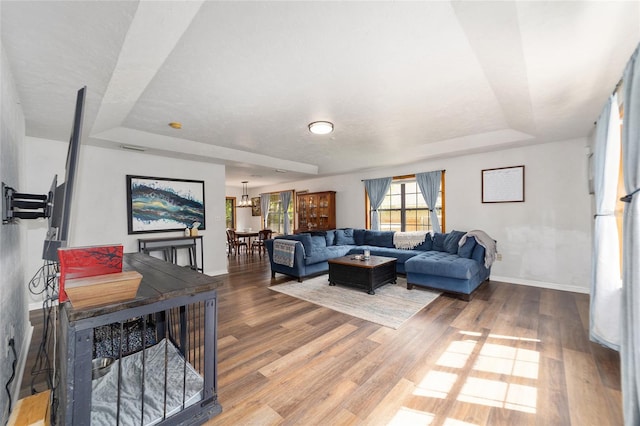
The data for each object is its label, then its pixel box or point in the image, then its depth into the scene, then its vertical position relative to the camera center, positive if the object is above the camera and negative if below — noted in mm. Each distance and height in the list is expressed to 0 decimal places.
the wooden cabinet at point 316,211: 7238 +65
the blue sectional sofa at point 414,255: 3730 -753
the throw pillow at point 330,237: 6039 -555
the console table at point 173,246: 4299 -543
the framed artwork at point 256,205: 10227 +344
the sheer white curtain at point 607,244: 2245 -301
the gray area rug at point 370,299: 3159 -1234
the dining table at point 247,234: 8147 -633
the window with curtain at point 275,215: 9391 -51
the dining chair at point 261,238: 7930 -778
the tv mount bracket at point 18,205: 1601 +75
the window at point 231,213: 10153 +41
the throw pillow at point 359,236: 6268 -557
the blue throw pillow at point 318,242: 5091 -597
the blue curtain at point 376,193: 6270 +486
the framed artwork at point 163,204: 4413 +196
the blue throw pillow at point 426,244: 5175 -635
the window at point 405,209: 5828 +88
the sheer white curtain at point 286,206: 8859 +255
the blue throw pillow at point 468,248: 4196 -583
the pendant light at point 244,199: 8988 +556
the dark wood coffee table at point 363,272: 4008 -958
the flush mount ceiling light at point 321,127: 3448 +1162
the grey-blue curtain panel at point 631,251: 1326 -225
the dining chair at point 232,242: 7904 -850
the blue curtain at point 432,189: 5381 +475
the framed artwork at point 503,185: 4488 +476
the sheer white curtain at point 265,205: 9805 +331
